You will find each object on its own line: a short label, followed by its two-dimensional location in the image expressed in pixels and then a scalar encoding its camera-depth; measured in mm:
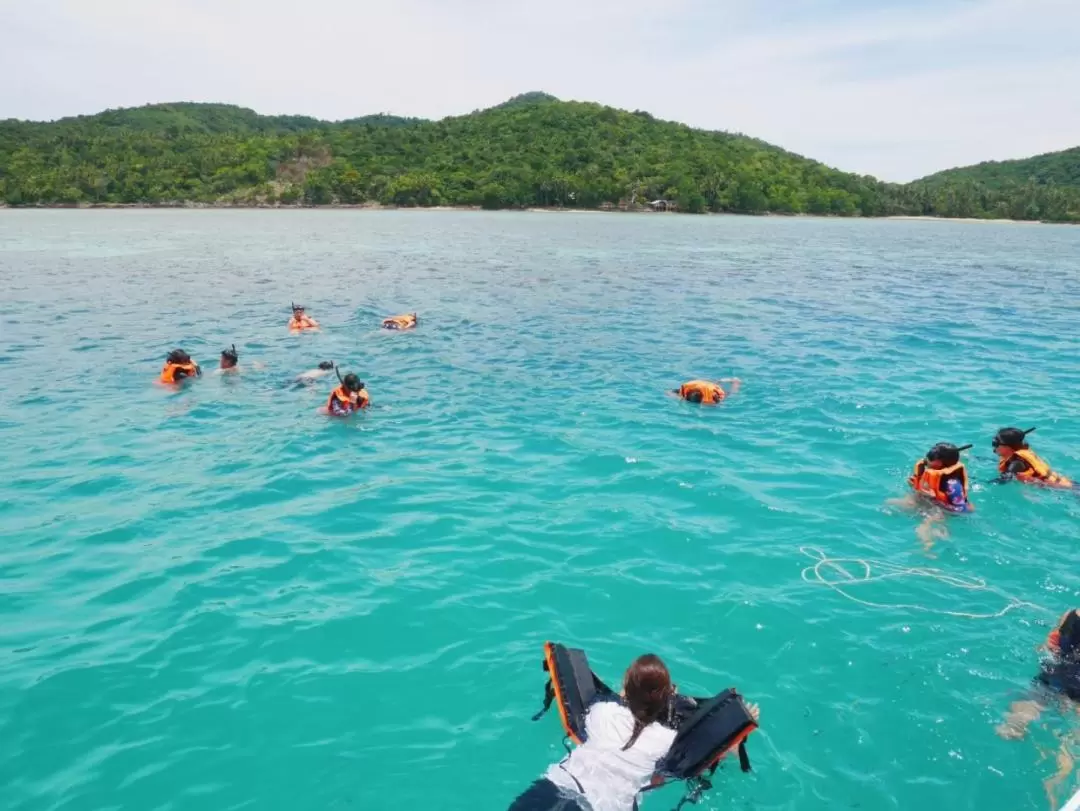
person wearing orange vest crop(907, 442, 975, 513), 9062
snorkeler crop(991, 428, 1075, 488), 9906
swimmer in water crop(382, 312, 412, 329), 20875
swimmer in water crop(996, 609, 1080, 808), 5711
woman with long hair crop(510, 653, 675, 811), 4492
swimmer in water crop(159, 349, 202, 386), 14906
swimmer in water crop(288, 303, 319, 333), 20494
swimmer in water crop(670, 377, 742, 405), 13594
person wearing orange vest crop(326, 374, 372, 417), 12656
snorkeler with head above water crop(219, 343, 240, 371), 15664
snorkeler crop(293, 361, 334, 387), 15250
